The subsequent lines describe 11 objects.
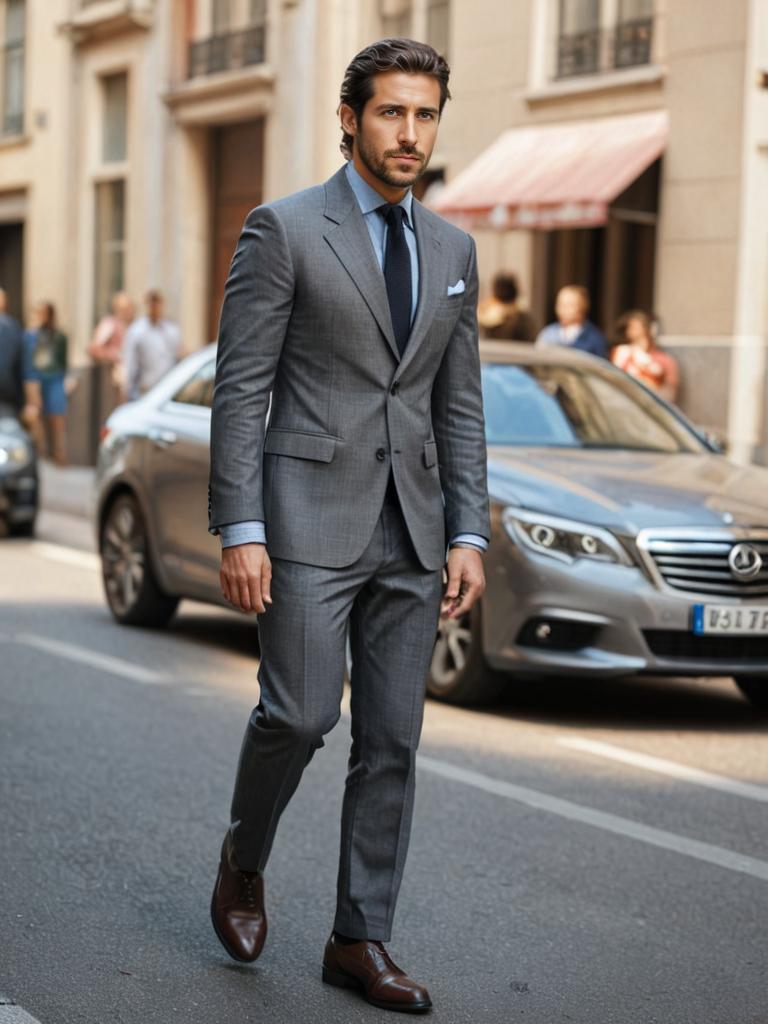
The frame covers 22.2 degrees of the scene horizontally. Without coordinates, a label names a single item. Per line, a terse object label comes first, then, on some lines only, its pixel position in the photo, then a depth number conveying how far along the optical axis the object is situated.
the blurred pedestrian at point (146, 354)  18.52
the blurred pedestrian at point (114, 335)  20.98
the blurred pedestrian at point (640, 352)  13.86
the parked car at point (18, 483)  14.52
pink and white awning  15.49
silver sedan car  7.39
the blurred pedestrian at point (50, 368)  22.38
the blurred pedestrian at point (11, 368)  15.68
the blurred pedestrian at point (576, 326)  13.89
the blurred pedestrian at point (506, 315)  13.51
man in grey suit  3.95
